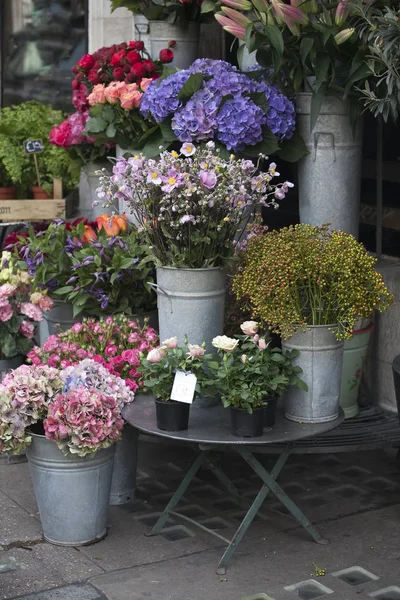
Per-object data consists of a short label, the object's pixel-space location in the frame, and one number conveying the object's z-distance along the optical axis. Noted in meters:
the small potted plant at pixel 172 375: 3.97
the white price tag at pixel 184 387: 3.94
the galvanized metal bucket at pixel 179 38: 5.44
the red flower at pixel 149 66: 5.35
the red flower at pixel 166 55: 5.34
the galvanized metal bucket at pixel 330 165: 4.90
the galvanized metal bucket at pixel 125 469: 4.64
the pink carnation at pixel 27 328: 5.29
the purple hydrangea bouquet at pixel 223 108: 4.63
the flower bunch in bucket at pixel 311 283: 3.98
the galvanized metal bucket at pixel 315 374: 4.11
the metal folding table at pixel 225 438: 3.94
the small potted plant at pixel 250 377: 3.91
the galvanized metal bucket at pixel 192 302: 4.20
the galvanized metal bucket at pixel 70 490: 4.23
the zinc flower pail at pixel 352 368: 5.13
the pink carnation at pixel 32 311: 5.11
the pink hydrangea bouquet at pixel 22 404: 4.20
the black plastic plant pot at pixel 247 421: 3.90
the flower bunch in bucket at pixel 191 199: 4.04
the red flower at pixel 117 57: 5.41
